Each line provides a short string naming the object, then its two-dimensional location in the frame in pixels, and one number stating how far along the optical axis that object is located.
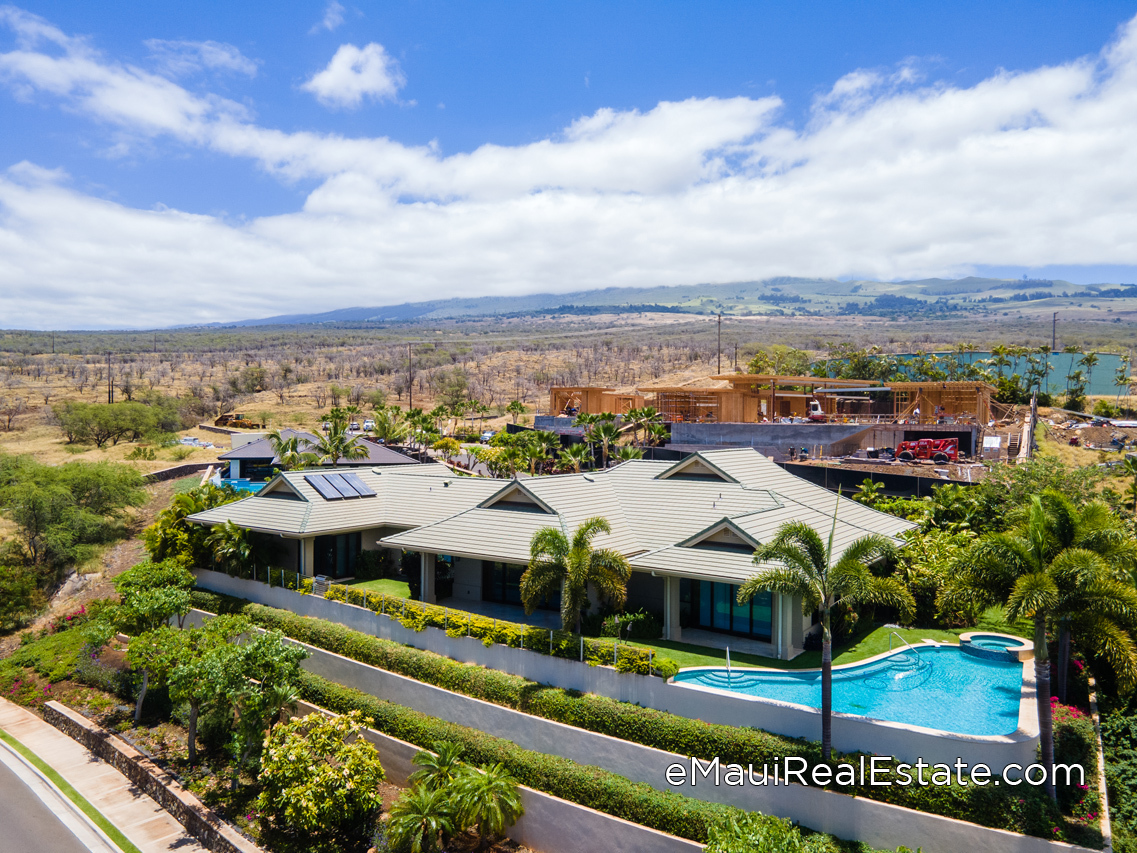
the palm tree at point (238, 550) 31.08
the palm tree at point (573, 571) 21.81
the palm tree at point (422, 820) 18.81
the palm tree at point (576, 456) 48.00
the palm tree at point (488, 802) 19.20
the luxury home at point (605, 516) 23.27
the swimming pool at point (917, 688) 17.61
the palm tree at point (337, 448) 46.47
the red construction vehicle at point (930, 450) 47.56
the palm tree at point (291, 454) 45.88
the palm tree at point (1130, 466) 38.69
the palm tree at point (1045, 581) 15.32
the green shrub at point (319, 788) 20.05
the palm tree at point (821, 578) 17.34
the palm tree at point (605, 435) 49.97
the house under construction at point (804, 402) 55.97
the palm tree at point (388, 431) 60.22
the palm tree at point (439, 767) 20.33
